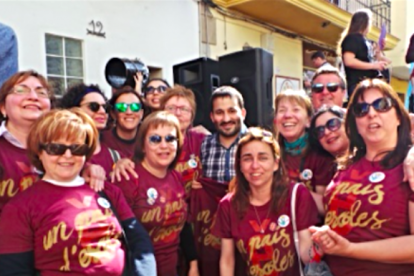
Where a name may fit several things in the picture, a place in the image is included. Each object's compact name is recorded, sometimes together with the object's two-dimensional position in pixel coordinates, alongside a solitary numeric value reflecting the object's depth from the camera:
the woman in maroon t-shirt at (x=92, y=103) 2.73
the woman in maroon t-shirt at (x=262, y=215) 2.21
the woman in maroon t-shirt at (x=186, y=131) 3.13
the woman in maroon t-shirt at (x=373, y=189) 1.81
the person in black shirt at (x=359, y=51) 4.09
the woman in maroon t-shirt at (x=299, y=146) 2.53
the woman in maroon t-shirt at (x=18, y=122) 2.00
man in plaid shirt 3.08
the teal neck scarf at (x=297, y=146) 2.67
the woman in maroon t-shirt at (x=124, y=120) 3.01
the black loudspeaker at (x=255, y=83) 4.39
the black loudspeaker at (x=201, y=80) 4.50
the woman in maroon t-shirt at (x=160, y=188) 2.34
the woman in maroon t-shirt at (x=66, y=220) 1.69
